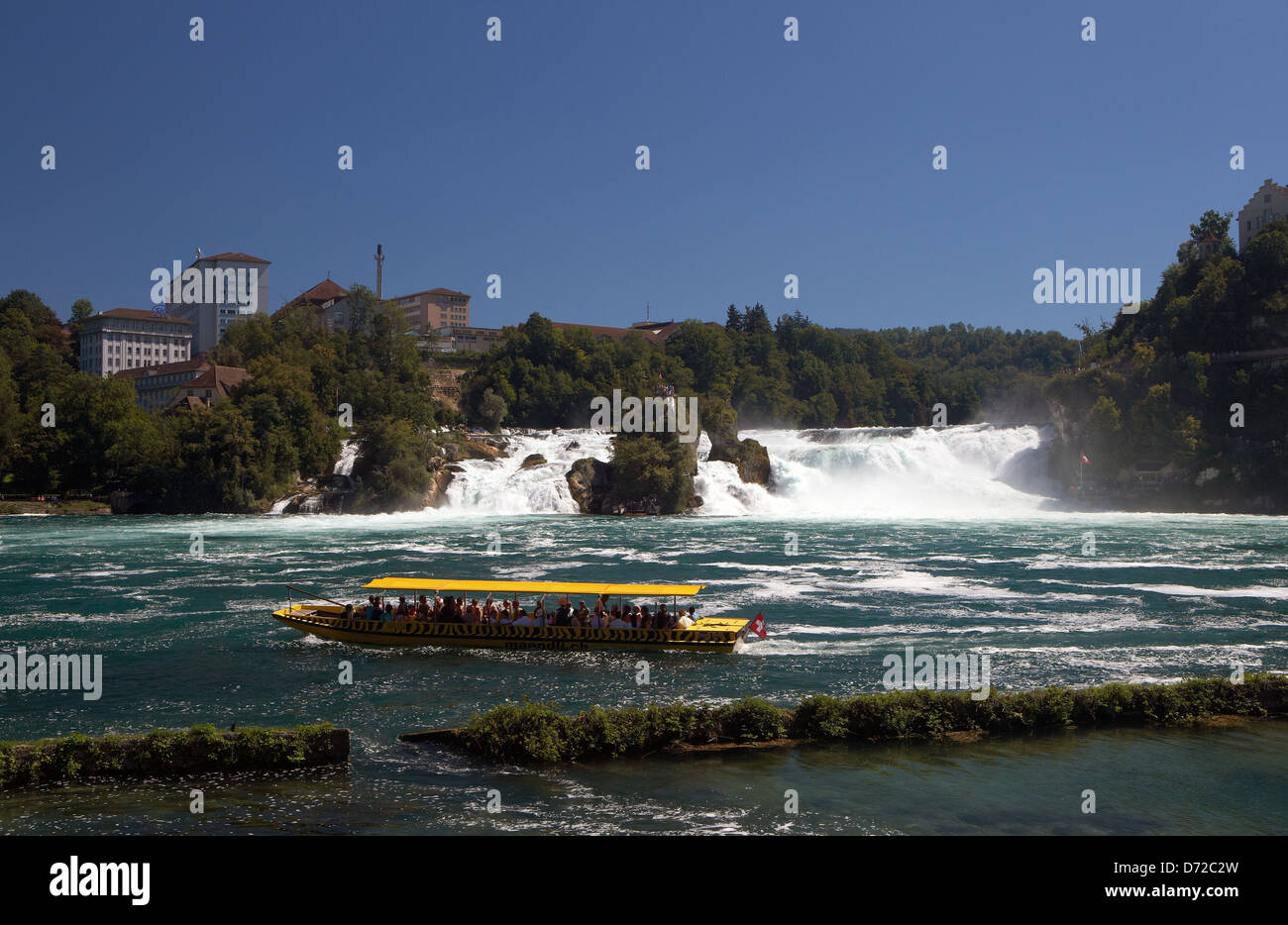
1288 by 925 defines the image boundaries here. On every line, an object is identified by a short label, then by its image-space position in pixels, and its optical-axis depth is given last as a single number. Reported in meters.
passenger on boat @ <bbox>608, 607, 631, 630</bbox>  27.30
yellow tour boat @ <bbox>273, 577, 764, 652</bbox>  26.89
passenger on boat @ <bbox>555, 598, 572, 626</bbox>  27.38
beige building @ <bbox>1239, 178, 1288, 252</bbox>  94.50
